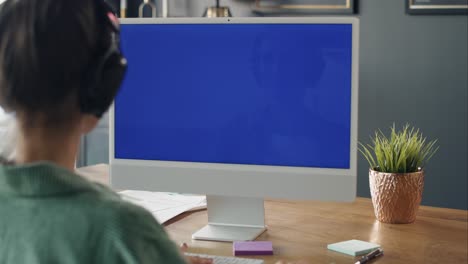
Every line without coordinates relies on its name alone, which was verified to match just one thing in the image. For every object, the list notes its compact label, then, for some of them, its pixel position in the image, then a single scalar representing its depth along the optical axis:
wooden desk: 2.31
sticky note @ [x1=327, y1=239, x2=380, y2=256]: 2.30
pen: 2.26
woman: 1.69
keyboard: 2.24
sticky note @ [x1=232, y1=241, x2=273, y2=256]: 2.31
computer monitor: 2.36
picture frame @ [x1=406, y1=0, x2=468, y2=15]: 3.76
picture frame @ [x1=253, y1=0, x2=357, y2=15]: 4.04
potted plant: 2.51
